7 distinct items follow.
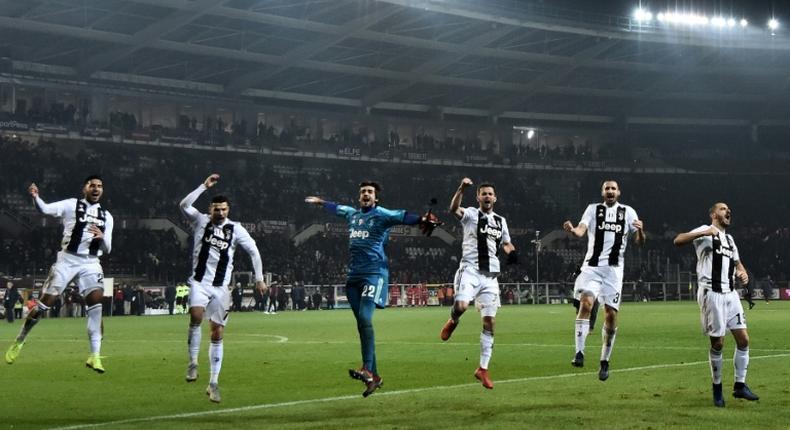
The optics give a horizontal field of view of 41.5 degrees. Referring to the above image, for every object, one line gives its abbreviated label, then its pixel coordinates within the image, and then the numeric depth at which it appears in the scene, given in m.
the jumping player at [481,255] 14.59
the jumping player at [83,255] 15.91
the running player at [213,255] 13.92
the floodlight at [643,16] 64.03
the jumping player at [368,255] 12.97
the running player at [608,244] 15.60
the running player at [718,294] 11.96
